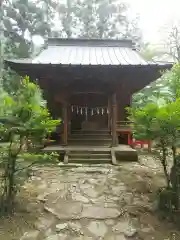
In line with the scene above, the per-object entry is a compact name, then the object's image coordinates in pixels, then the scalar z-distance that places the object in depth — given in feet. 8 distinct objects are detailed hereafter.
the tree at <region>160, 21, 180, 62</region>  57.36
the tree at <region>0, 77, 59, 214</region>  10.94
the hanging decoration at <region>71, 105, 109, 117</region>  39.92
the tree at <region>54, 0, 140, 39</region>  82.74
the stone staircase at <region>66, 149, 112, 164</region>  23.25
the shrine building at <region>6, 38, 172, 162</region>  25.49
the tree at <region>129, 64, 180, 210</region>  10.85
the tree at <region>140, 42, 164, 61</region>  56.62
